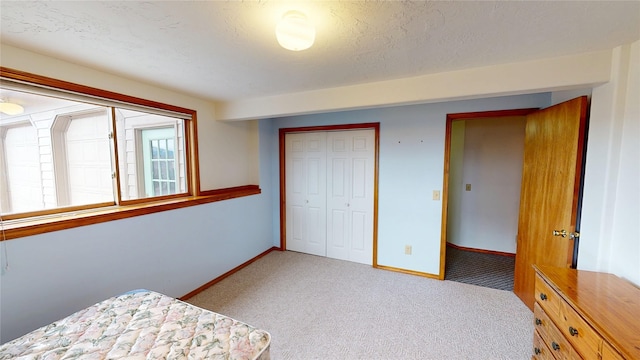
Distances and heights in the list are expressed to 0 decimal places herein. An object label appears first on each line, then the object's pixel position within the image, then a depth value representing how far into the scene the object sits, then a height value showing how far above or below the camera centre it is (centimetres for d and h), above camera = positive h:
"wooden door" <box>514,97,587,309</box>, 185 -20
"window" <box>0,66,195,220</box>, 166 +12
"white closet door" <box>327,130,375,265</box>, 330 -42
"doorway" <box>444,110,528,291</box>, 363 -43
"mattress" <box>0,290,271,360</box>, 110 -86
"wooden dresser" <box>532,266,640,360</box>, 100 -70
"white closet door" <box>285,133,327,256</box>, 359 -43
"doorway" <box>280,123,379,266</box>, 330 -38
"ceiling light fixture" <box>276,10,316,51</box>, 115 +65
